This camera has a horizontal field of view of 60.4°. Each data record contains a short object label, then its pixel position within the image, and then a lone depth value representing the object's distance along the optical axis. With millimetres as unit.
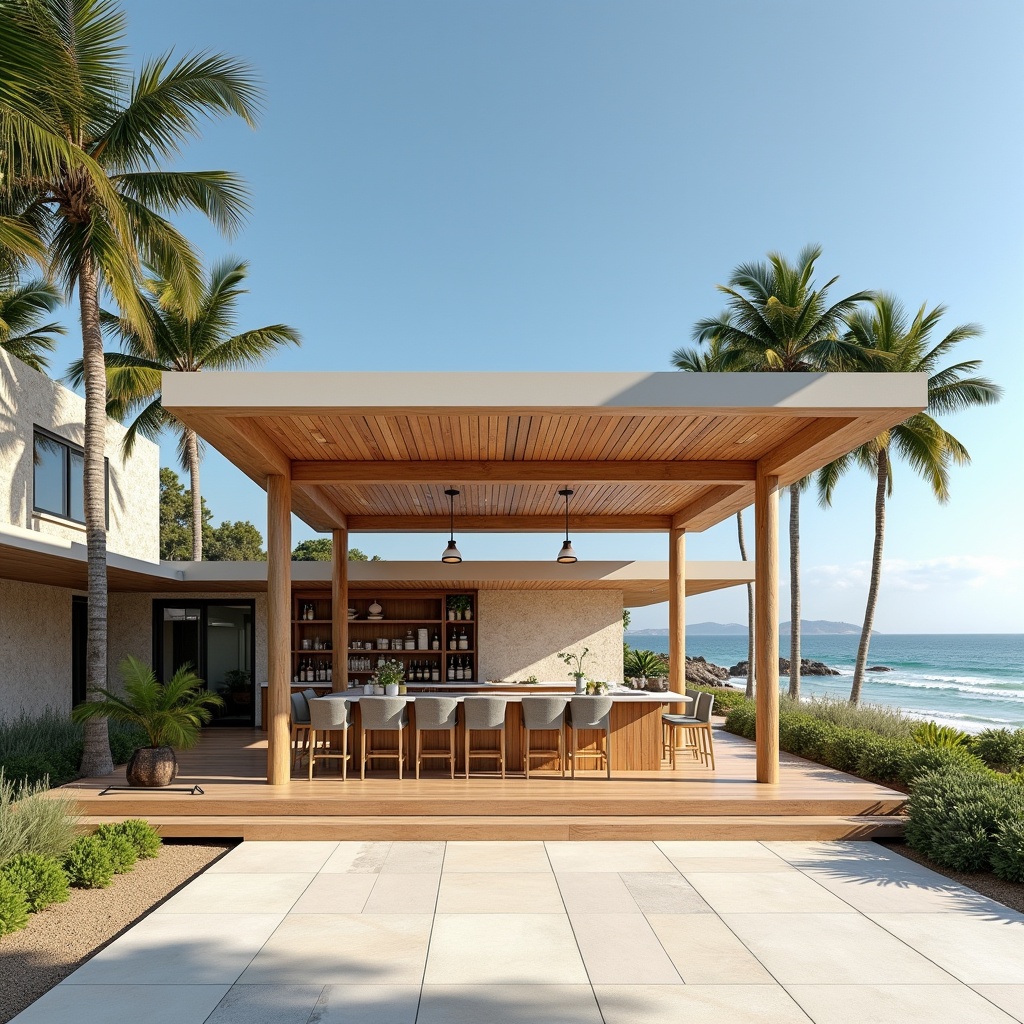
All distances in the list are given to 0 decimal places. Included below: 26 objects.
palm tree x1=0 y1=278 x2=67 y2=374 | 17359
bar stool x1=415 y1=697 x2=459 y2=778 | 8742
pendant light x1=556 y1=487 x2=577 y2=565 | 10656
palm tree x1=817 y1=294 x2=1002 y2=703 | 17453
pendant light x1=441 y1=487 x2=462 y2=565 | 10607
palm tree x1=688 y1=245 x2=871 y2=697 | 18781
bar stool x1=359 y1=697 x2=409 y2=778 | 8719
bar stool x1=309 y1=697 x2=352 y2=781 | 8664
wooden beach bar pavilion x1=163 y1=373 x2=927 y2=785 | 6523
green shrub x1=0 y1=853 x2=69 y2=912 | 5402
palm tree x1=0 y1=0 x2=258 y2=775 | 9453
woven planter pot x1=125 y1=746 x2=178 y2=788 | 8016
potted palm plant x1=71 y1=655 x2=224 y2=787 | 8047
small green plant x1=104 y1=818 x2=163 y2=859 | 6738
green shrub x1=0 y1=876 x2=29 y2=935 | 4973
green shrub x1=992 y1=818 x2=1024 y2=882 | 6094
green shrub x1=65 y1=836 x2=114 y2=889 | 5965
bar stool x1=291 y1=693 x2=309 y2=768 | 9266
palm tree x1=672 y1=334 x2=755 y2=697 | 23984
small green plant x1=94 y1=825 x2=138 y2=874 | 6266
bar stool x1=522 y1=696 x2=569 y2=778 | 8727
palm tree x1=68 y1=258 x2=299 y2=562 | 18656
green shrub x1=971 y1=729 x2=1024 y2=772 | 11312
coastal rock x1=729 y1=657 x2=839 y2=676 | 62656
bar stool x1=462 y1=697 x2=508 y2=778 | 8773
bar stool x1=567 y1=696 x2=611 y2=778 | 8711
